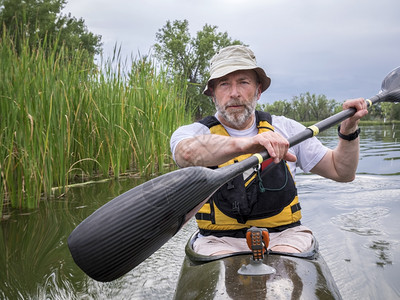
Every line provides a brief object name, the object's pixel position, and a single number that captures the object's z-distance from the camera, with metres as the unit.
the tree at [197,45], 35.50
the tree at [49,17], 24.84
